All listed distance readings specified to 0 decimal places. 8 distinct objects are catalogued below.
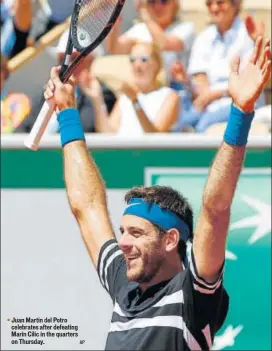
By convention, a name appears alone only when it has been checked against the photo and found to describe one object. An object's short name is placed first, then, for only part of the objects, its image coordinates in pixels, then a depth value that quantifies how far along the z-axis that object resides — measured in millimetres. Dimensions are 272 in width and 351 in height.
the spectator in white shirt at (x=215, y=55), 13719
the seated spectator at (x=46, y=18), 16328
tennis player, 6340
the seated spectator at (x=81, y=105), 13547
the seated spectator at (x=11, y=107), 14332
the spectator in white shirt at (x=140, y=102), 13336
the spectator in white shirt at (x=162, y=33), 14805
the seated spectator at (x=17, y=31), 16219
